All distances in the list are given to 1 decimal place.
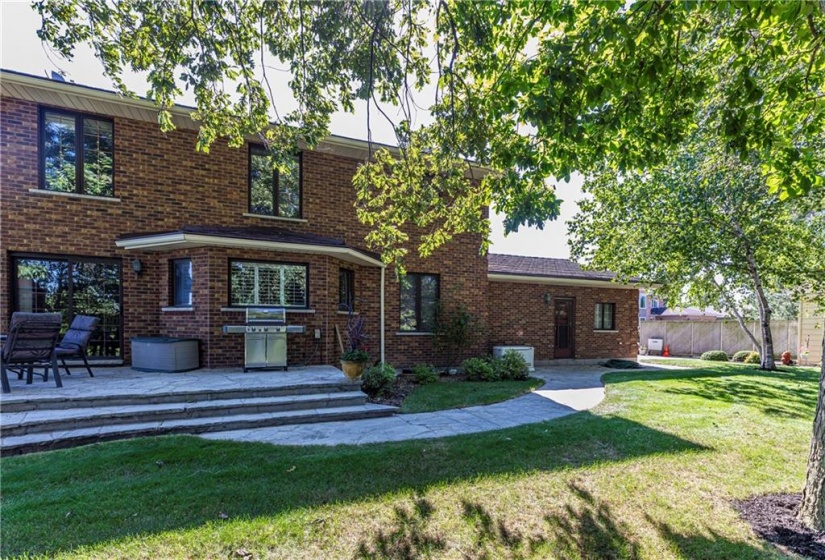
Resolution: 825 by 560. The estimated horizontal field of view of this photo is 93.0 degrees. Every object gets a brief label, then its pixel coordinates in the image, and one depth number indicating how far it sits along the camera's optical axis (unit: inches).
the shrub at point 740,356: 734.5
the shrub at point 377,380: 326.3
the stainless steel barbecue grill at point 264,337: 331.3
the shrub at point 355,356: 311.4
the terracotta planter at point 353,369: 310.8
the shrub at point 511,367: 431.2
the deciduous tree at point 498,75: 142.6
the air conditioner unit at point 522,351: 477.2
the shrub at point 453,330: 451.8
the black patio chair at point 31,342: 235.6
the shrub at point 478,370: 421.1
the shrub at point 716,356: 753.6
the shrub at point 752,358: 684.1
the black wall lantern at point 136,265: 349.4
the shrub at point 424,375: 394.3
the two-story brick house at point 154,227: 322.3
